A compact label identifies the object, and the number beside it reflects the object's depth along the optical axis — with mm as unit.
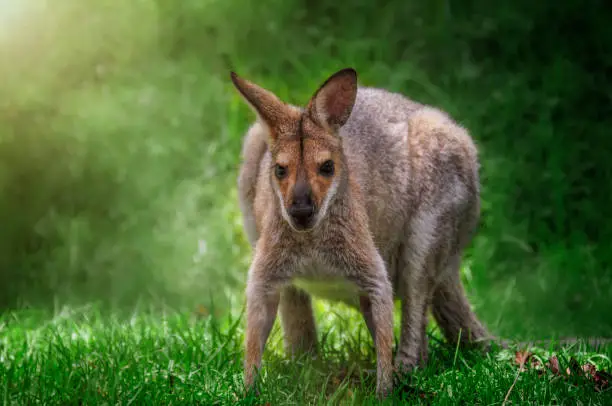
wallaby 9055
